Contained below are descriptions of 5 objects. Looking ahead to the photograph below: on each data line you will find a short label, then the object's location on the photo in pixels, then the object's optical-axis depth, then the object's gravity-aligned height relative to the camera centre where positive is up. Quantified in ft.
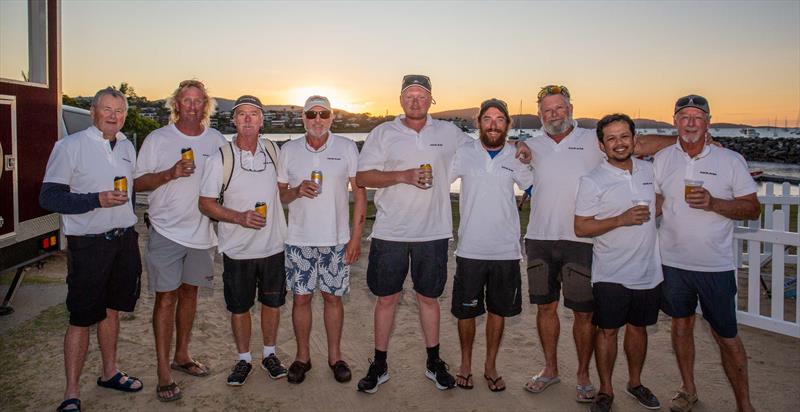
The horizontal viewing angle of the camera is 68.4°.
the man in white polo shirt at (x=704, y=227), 13.74 -1.03
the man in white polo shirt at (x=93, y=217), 13.69 -0.94
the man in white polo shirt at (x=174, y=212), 15.28 -0.86
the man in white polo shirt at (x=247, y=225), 14.99 -1.18
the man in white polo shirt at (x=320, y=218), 15.70 -1.02
